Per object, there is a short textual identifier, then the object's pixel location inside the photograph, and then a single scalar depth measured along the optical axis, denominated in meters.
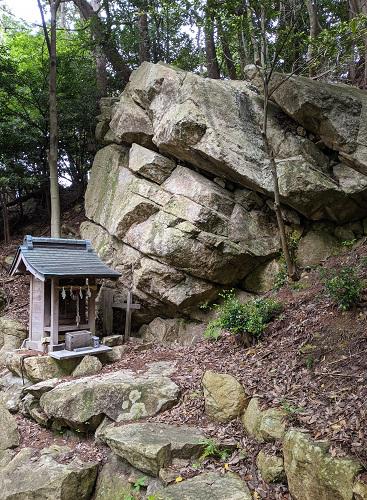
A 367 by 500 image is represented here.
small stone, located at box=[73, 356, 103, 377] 7.67
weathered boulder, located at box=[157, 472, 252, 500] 4.16
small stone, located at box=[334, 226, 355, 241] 10.05
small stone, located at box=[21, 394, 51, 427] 6.73
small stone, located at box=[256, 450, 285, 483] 4.30
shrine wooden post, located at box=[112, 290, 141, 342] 9.84
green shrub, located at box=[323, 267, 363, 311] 6.13
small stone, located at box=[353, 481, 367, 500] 3.46
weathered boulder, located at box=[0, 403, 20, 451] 6.33
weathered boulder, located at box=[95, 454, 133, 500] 4.93
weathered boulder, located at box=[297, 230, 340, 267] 9.84
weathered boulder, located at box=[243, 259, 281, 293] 9.91
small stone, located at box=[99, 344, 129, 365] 8.38
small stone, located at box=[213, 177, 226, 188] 10.50
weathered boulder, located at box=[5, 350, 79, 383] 7.70
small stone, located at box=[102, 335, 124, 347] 9.19
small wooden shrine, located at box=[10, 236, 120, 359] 8.23
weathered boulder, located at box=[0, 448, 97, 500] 5.01
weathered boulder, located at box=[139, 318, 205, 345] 9.91
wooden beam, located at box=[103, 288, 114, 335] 10.10
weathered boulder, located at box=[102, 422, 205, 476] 4.85
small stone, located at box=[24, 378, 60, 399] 7.09
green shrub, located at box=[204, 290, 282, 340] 6.96
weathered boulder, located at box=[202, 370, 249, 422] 5.47
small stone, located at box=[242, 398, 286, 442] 4.65
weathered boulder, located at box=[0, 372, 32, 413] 7.43
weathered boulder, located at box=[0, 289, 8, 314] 11.07
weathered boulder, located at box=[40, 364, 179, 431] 6.14
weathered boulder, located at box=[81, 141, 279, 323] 9.66
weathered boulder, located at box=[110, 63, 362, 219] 9.52
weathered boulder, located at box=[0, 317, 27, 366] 9.66
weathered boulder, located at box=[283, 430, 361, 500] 3.66
